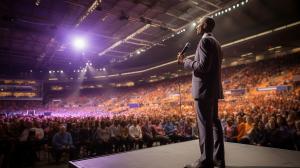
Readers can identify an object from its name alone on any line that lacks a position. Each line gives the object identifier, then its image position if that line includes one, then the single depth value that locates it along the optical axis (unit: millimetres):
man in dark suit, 1580
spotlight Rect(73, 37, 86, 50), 10219
